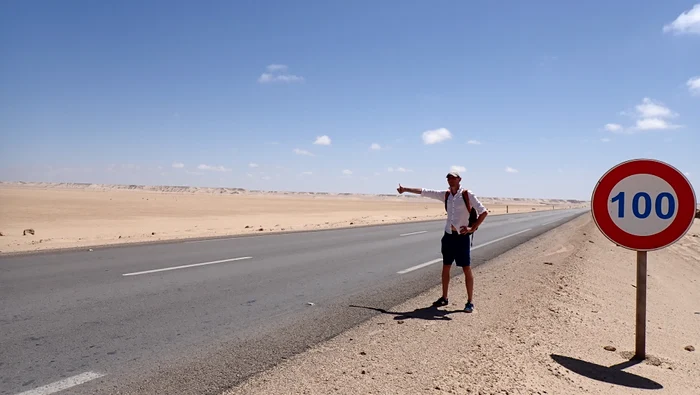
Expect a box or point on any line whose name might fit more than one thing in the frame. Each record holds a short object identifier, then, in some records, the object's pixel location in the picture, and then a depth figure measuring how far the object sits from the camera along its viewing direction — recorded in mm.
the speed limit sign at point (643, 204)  3824
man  5992
